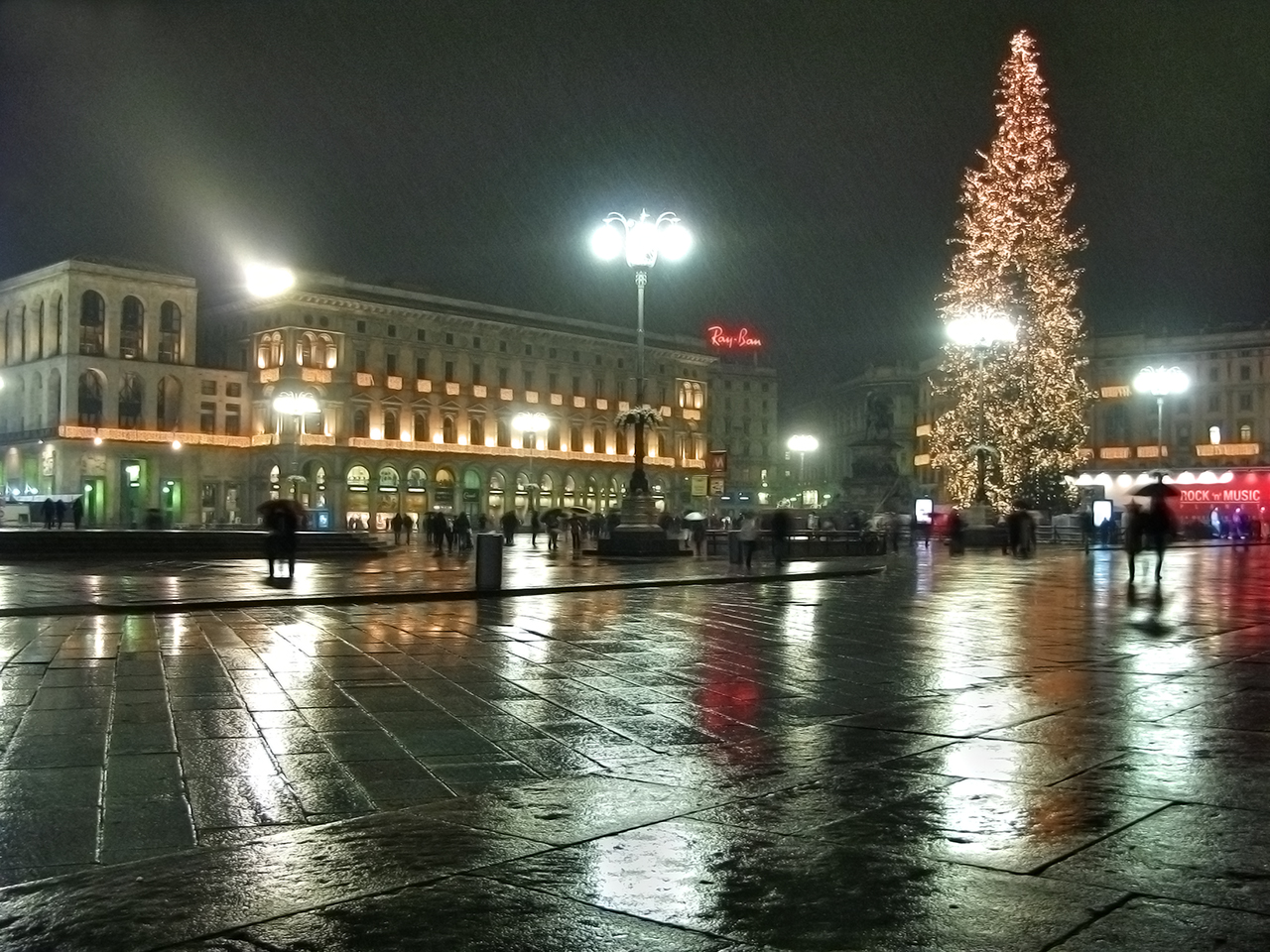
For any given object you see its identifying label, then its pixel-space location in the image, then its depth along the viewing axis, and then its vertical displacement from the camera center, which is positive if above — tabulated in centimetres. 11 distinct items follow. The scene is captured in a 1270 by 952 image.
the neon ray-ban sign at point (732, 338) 10131 +1322
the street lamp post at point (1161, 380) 4800 +492
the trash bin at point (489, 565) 1741 -82
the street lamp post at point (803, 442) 7100 +357
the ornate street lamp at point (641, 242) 2809 +580
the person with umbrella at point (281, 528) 2014 -39
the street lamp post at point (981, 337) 4175 +570
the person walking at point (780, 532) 2514 -49
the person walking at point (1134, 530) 1909 -28
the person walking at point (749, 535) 2419 -52
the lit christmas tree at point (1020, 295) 4378 +737
